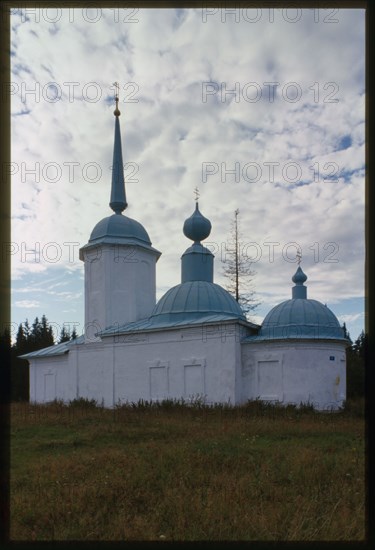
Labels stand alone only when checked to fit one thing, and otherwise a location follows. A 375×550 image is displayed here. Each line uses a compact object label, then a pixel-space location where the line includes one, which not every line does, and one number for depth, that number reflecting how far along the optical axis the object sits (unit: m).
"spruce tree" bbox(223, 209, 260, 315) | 31.05
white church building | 17.34
